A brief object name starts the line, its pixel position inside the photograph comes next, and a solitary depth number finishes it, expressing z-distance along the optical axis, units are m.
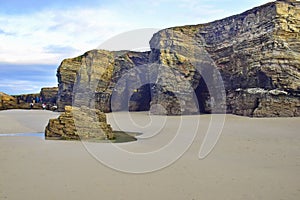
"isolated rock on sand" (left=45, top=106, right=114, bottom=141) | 10.14
